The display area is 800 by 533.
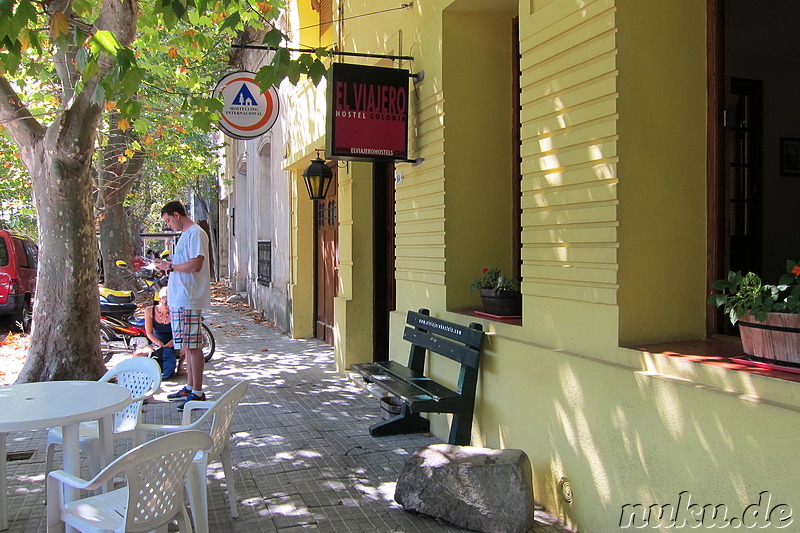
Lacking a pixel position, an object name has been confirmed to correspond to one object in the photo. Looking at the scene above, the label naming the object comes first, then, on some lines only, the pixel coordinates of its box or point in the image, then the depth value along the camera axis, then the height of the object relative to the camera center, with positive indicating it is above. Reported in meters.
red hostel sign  5.44 +1.15
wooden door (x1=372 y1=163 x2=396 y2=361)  8.05 -0.05
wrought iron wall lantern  8.56 +0.94
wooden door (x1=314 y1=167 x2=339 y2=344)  9.84 -0.15
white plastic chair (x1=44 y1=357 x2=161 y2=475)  3.97 -1.01
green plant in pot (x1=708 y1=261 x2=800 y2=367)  2.66 -0.30
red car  11.95 -0.47
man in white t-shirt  6.14 -0.39
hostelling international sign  7.52 +1.66
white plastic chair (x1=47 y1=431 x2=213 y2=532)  2.59 -1.01
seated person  7.88 -0.97
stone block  3.60 -1.35
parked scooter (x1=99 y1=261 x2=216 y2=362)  9.07 -1.01
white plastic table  3.25 -0.80
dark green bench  4.59 -1.03
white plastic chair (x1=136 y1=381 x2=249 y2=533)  3.47 -1.09
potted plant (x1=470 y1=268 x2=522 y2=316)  4.64 -0.35
